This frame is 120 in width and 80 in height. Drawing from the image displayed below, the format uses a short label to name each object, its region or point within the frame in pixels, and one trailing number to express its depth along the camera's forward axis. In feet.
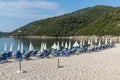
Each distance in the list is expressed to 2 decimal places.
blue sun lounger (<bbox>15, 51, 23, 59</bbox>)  32.82
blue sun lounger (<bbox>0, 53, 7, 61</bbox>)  30.33
